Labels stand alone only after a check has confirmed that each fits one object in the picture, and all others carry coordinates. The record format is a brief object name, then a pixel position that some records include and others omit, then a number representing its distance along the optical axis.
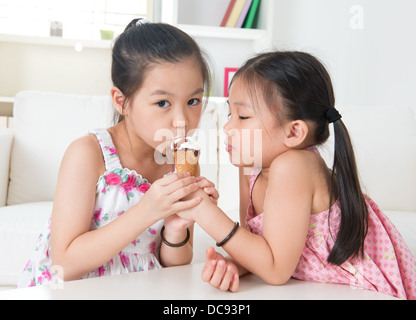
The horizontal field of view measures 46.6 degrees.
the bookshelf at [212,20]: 2.93
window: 3.27
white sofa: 2.09
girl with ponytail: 0.86
